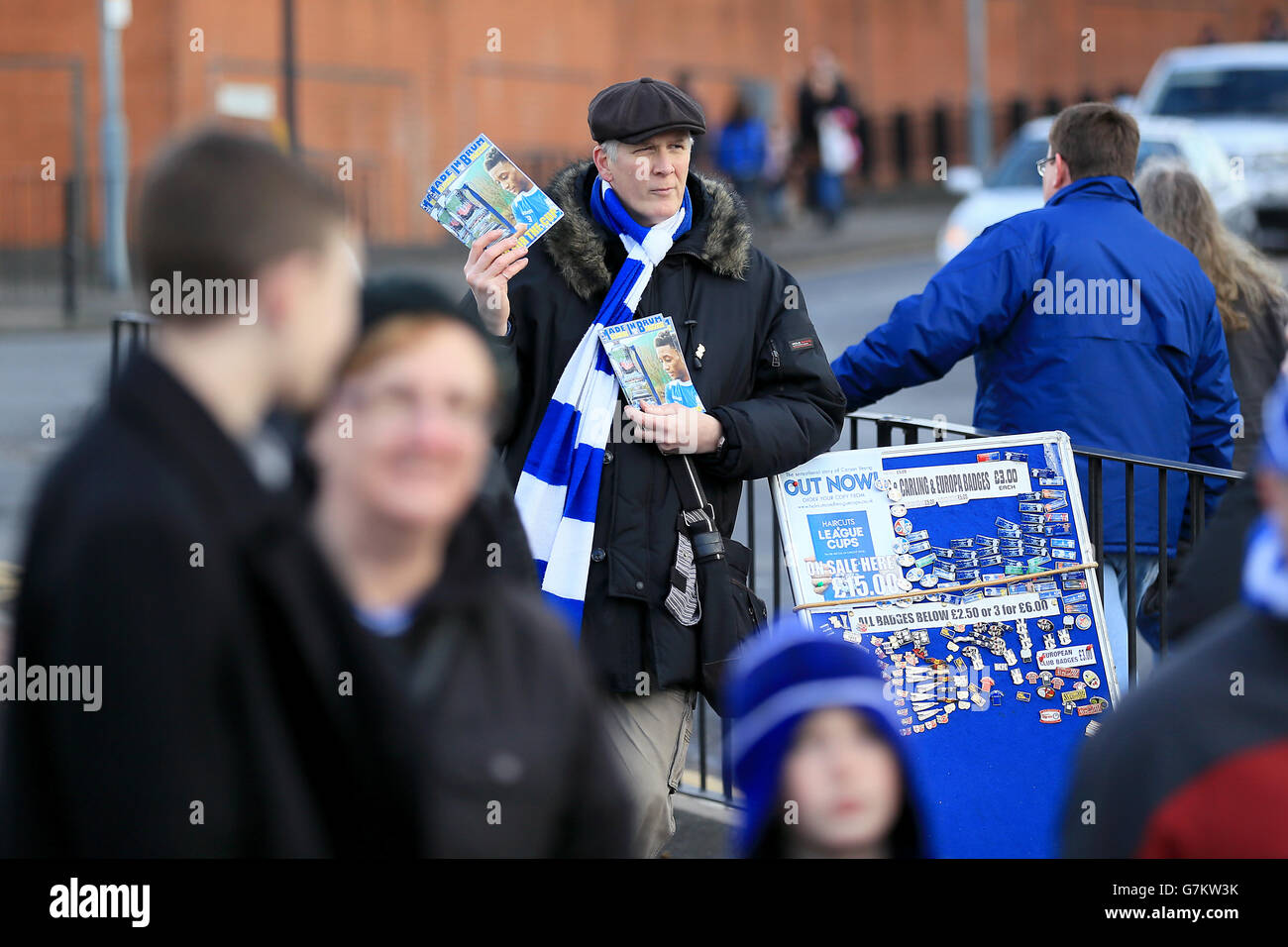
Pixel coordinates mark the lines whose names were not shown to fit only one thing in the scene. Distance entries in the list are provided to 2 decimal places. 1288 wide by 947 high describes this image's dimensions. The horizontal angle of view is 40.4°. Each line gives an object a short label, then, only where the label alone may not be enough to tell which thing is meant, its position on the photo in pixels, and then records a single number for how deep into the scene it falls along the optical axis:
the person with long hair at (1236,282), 5.61
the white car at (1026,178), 15.08
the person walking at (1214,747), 1.94
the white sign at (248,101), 21.16
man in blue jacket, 4.90
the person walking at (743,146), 24.48
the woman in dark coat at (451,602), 1.98
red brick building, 21.70
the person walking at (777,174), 25.30
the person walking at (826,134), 24.14
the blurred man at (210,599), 1.74
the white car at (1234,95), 19.28
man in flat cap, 4.17
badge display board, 4.48
